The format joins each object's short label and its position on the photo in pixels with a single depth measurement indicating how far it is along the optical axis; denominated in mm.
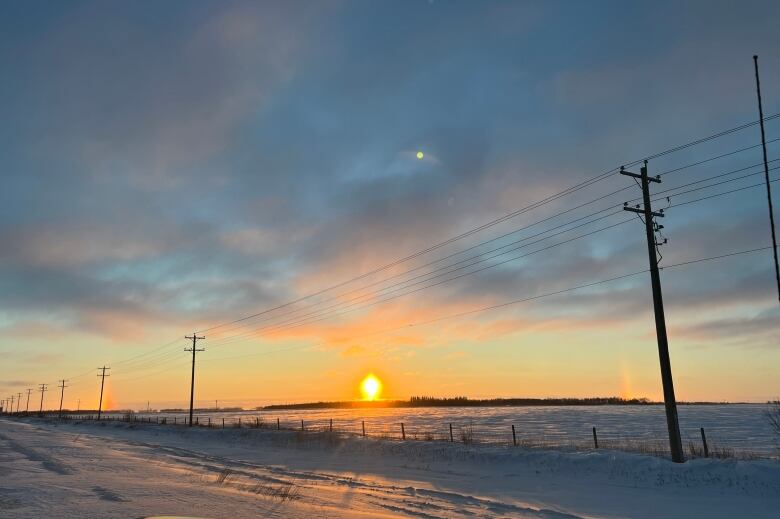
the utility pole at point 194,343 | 80538
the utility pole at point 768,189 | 16745
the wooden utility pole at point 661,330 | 22297
